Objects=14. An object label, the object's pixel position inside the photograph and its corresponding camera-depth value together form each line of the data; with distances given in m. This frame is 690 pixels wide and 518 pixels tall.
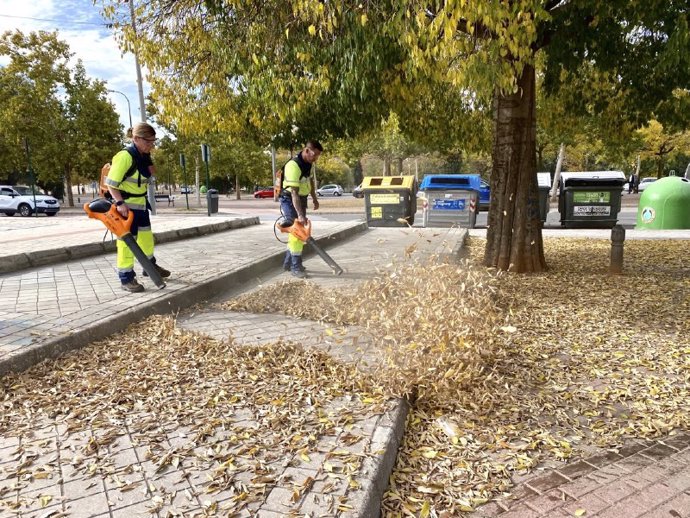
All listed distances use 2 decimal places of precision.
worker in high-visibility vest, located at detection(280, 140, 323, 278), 6.59
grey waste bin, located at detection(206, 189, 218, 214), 22.25
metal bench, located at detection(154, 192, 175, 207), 53.31
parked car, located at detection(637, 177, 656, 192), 43.17
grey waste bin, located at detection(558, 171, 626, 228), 13.52
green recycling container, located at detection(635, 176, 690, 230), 12.49
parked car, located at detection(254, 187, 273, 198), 50.03
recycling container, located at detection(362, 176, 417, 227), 14.28
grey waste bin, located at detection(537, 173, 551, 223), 13.83
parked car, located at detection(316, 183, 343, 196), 55.12
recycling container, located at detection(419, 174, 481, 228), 13.79
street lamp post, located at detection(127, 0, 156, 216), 19.59
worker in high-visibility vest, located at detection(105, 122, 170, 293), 5.15
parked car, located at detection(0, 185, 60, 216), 23.81
